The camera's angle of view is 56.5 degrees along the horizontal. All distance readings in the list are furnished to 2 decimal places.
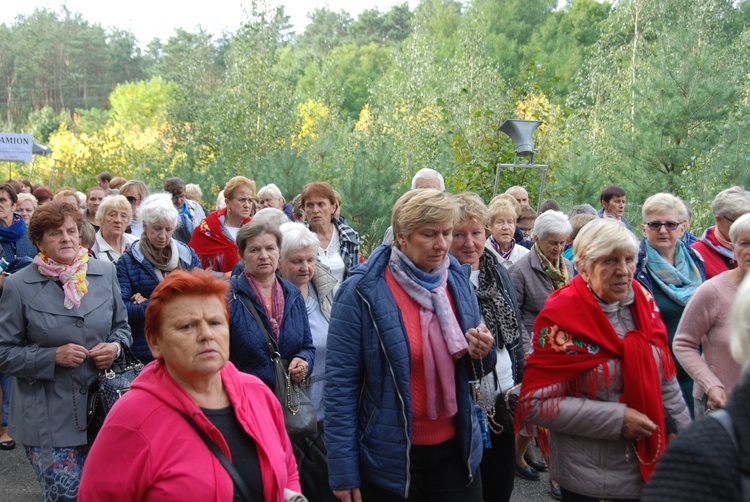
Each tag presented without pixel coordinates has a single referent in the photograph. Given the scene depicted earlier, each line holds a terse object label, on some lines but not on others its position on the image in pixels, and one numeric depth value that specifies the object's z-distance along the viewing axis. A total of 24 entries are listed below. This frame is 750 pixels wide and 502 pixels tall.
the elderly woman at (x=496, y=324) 3.87
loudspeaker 10.26
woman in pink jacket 2.31
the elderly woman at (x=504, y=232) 5.63
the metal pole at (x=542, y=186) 10.21
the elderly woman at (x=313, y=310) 4.16
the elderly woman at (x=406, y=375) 2.98
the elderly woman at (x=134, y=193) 8.01
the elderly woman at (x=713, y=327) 3.69
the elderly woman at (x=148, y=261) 4.75
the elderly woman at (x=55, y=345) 3.82
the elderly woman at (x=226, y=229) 6.38
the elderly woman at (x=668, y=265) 4.64
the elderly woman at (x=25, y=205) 8.59
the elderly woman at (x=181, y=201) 9.70
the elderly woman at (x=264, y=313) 3.97
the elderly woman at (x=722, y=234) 4.93
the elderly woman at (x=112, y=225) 5.89
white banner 11.91
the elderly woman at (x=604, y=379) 3.09
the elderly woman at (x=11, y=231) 6.69
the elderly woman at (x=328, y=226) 5.54
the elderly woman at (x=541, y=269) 4.77
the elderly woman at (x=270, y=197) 7.77
